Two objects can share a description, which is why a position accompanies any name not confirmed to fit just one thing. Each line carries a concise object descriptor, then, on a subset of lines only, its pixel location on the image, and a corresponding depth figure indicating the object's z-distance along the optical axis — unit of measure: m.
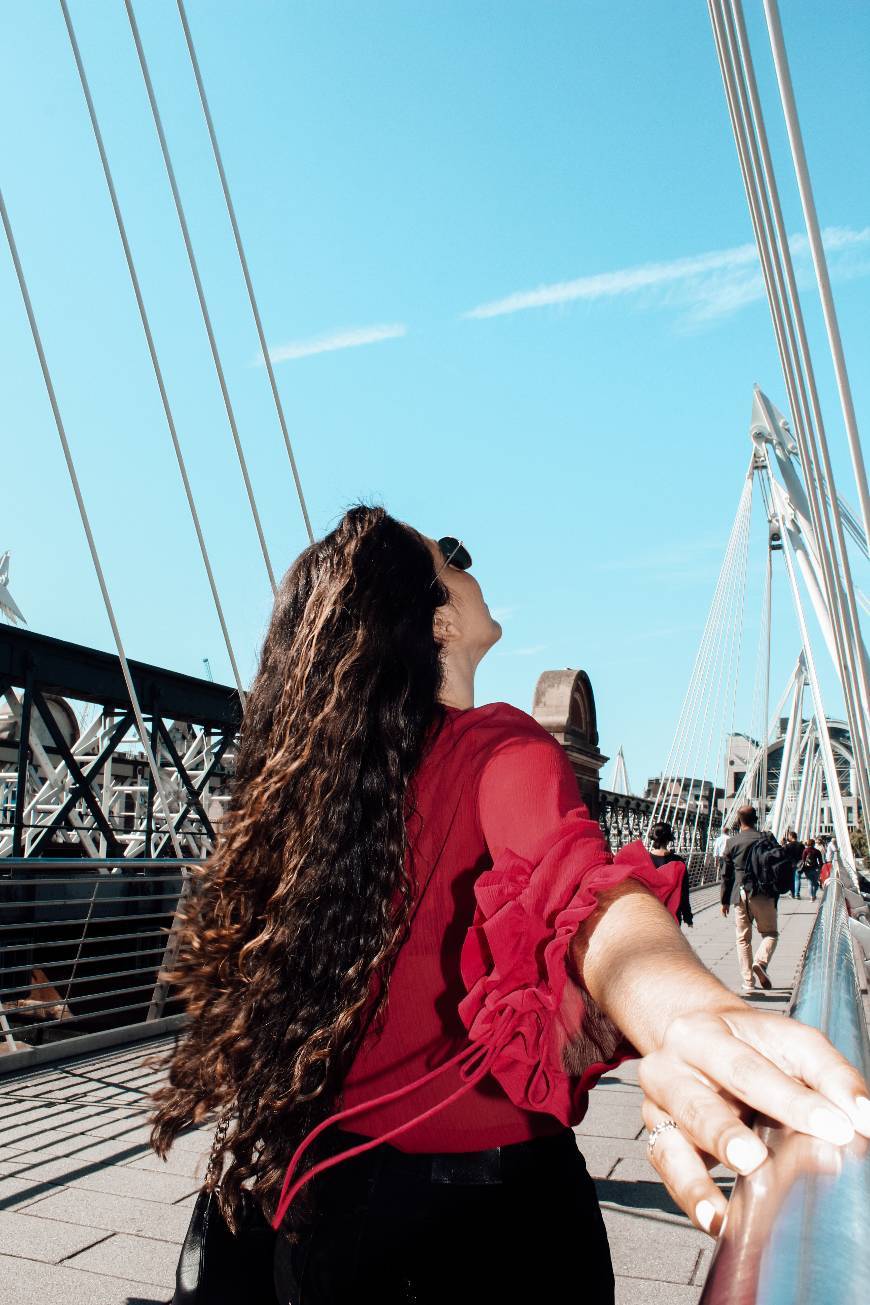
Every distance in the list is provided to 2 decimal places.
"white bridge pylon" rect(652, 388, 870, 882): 7.82
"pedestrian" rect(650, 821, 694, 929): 9.41
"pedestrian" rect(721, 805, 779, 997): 9.41
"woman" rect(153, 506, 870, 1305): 1.03
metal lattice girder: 11.23
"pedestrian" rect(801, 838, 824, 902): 31.17
